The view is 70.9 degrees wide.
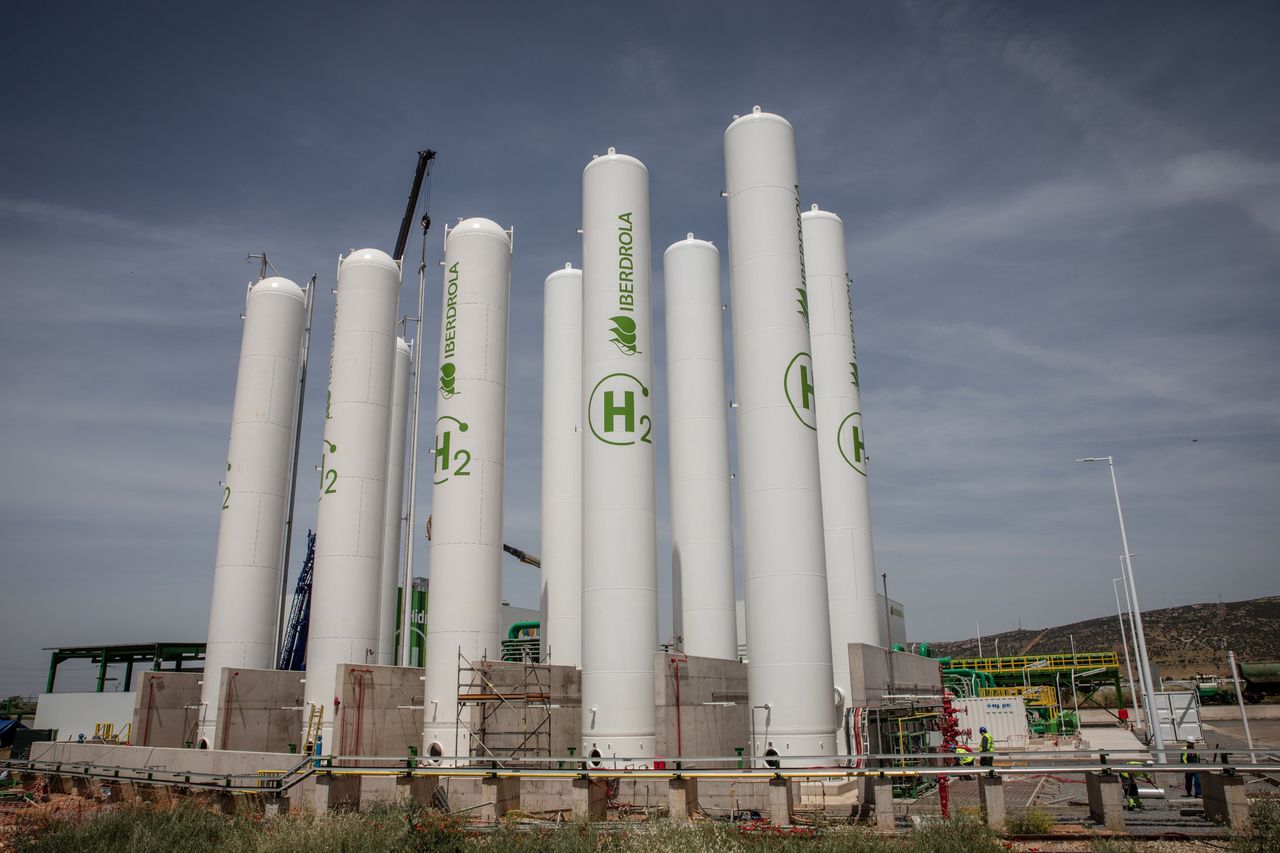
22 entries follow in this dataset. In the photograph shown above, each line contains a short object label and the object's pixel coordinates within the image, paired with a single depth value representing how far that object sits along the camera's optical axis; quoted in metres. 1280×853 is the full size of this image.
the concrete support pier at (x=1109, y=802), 17.27
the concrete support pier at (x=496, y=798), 21.11
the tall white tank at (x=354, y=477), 30.02
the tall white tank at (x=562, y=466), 34.66
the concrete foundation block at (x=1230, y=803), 16.48
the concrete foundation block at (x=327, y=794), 21.33
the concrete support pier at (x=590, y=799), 19.52
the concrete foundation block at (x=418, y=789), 21.36
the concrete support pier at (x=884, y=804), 17.55
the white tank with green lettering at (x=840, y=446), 31.23
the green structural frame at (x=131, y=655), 56.88
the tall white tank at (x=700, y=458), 33.19
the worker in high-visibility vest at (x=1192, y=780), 21.97
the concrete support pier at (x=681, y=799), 19.12
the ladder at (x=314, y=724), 28.83
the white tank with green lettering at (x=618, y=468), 24.55
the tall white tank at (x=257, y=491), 32.94
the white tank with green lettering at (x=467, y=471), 27.78
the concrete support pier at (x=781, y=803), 18.09
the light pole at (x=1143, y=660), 27.72
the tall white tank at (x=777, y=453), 23.38
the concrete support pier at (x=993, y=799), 17.22
